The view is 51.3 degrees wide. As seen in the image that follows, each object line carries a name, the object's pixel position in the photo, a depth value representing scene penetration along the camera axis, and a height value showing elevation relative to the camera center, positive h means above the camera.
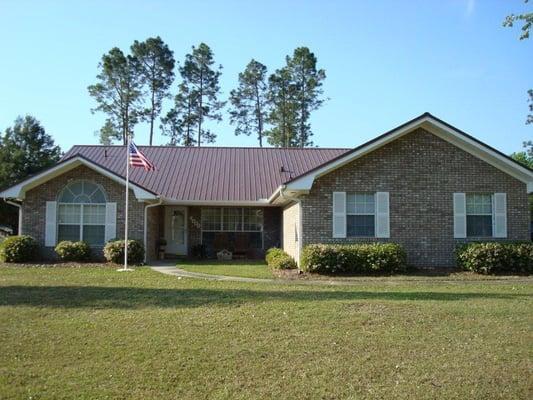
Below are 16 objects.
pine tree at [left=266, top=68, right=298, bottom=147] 46.88 +9.66
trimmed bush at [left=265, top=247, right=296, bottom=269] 17.61 -1.19
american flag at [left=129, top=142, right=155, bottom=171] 18.73 +2.13
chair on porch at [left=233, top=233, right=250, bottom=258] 24.09 -0.84
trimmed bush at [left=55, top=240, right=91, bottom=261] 19.38 -0.99
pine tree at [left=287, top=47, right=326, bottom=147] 47.00 +11.95
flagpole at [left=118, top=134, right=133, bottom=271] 18.06 -0.33
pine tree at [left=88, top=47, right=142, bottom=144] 44.97 +10.95
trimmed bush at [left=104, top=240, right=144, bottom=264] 18.97 -0.99
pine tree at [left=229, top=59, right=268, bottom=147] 48.12 +11.06
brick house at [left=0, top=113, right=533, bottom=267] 17.66 +0.74
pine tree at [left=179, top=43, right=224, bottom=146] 47.50 +12.19
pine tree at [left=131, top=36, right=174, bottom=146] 45.94 +12.99
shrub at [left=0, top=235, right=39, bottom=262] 19.12 -0.92
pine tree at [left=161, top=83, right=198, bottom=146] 47.03 +8.88
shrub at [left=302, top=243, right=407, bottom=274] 16.22 -1.02
